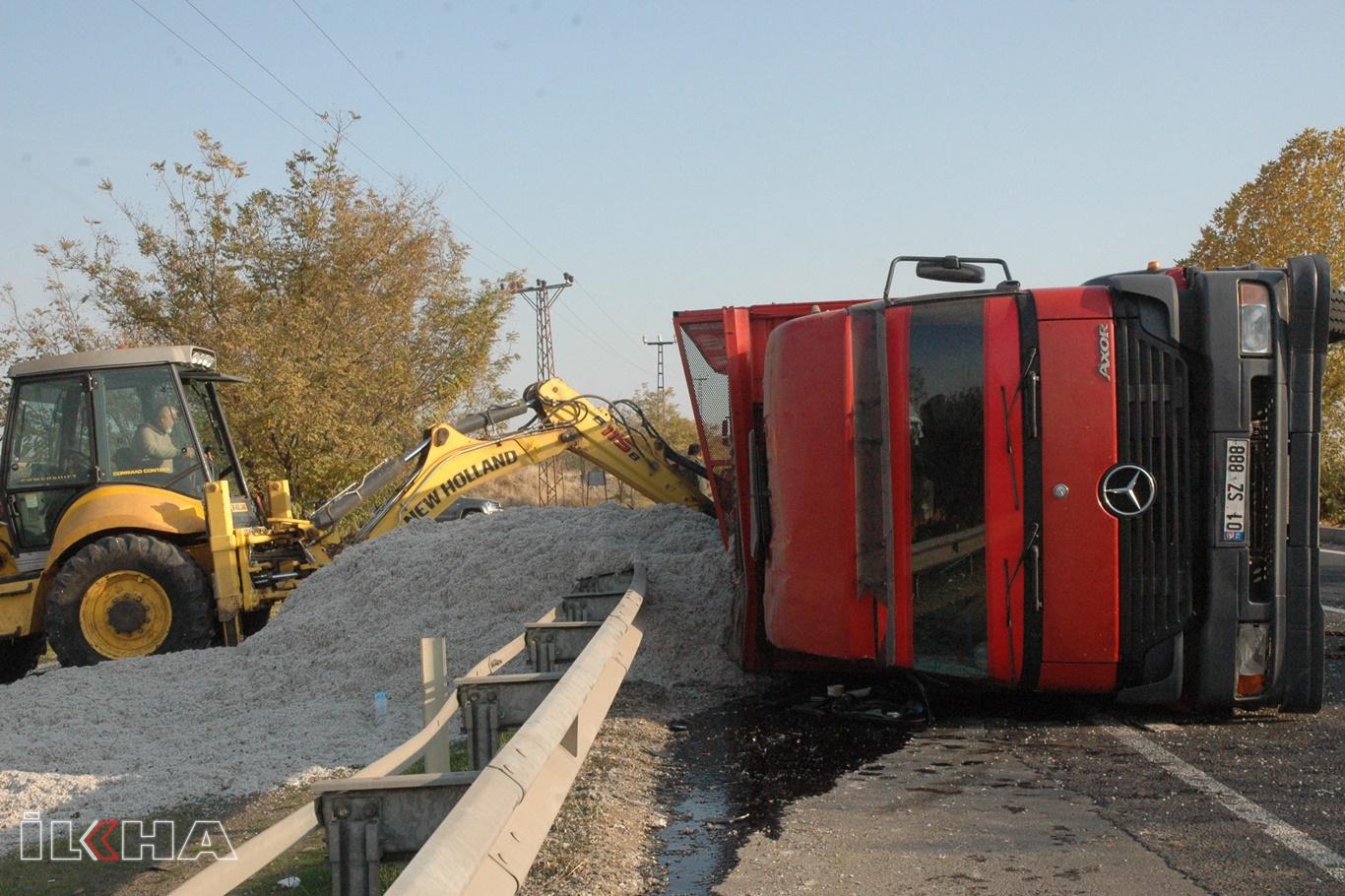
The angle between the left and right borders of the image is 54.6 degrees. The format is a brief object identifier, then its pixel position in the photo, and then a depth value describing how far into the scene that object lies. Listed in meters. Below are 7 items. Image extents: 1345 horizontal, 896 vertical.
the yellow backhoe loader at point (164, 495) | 11.33
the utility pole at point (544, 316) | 51.97
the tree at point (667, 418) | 53.11
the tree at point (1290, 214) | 23.98
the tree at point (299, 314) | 19.59
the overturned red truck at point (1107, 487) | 6.29
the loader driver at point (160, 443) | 11.91
